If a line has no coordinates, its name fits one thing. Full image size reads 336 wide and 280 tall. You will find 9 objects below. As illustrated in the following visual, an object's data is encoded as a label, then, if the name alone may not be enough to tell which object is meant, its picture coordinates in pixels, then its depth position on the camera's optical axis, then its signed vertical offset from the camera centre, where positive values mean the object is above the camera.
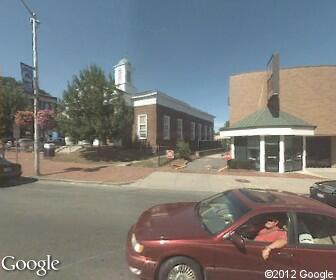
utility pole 17.92 +2.86
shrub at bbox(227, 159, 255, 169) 23.48 -1.91
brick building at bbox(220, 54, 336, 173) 23.58 +1.24
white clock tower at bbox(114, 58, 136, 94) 37.58 +6.80
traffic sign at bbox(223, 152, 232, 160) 24.50 -1.48
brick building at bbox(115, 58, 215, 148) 33.72 +2.22
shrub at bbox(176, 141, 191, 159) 28.38 -1.17
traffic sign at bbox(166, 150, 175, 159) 25.36 -1.33
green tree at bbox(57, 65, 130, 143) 26.30 +2.11
